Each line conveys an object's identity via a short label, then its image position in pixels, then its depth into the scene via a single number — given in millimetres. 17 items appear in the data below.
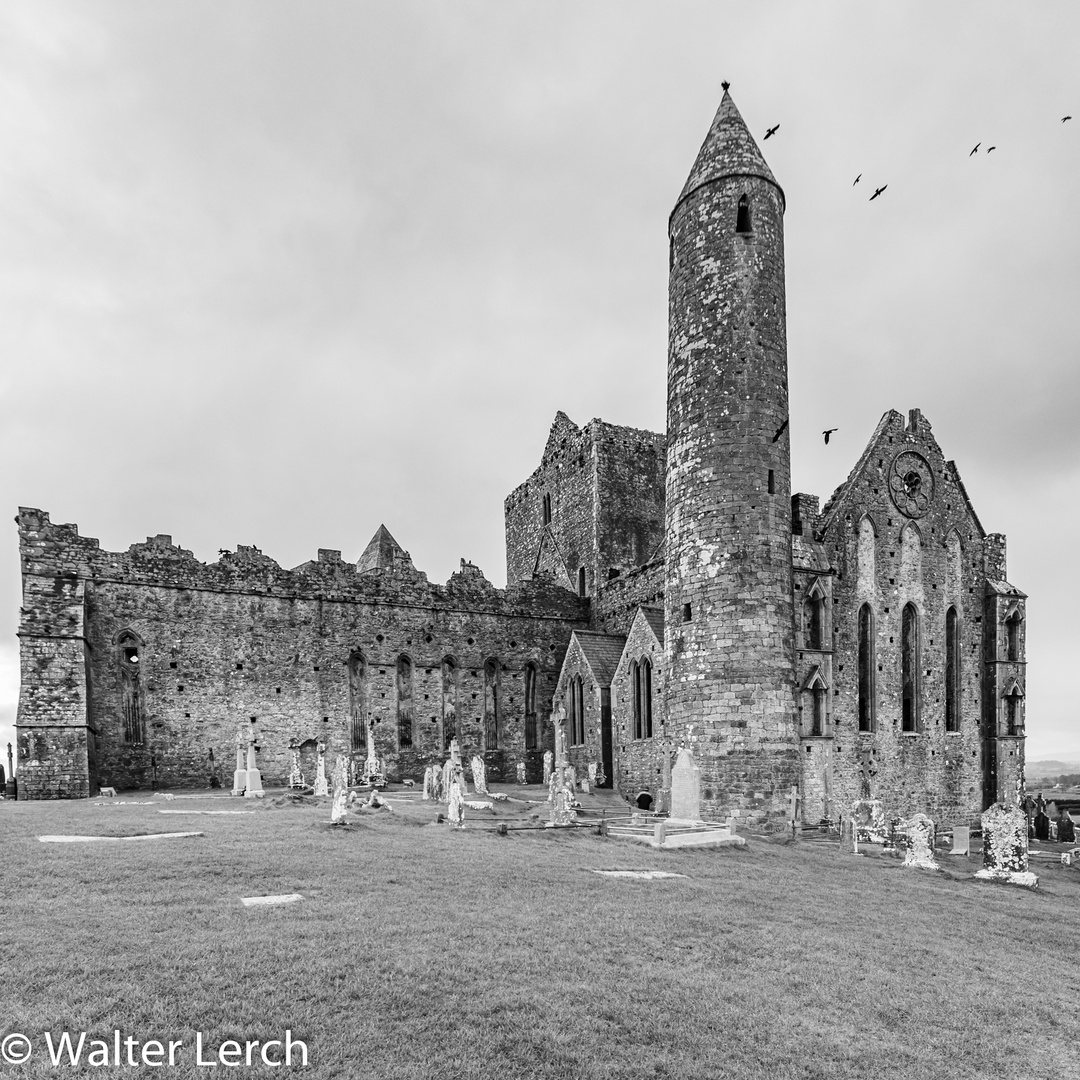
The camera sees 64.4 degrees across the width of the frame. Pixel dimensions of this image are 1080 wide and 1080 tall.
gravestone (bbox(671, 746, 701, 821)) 20812
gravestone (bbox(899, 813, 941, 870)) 17734
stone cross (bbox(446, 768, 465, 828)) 17578
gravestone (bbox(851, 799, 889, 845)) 20859
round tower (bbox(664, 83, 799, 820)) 20516
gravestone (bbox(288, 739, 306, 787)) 28528
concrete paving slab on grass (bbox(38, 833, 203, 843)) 13050
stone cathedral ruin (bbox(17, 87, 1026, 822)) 21422
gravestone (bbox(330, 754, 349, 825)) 15969
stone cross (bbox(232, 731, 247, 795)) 26453
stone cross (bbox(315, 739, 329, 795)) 24297
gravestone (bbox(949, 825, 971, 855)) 22531
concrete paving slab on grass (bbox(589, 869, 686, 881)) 13060
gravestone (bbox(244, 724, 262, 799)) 24756
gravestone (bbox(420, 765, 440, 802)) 24078
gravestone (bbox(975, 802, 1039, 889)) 17250
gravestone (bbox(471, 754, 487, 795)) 26219
